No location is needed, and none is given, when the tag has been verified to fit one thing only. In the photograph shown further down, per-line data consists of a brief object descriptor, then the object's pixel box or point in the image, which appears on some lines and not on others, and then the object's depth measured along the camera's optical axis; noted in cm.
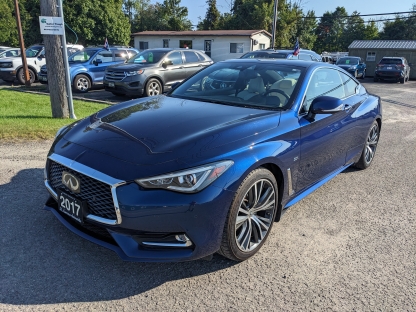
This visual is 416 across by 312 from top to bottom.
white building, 3469
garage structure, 3148
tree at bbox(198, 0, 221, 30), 5912
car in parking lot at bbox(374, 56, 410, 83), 2475
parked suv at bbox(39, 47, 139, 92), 1326
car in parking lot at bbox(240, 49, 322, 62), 1363
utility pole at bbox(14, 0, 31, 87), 1398
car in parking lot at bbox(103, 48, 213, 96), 1130
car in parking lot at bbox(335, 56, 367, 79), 2495
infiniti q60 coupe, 258
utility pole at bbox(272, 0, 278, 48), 2497
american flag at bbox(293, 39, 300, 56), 1387
